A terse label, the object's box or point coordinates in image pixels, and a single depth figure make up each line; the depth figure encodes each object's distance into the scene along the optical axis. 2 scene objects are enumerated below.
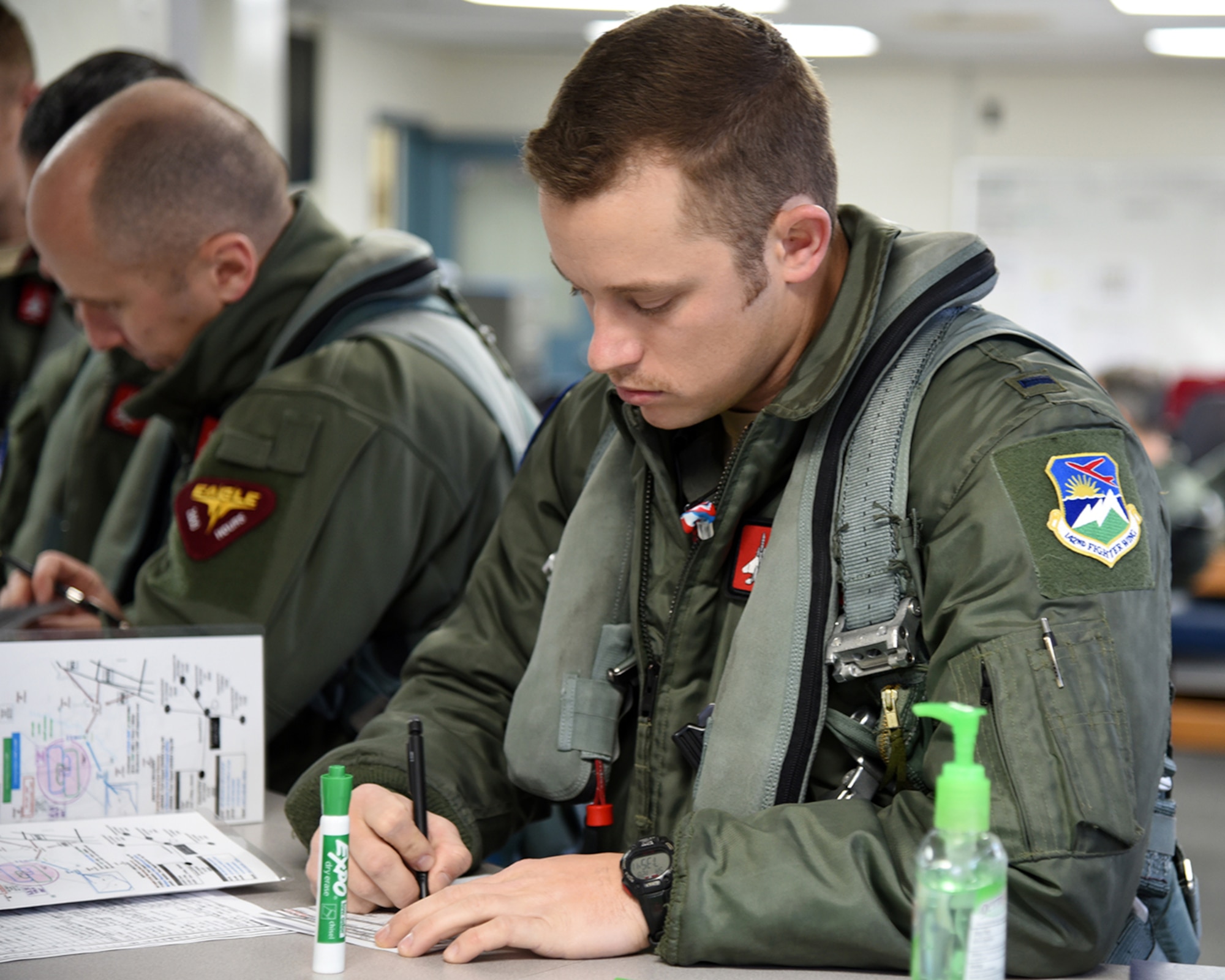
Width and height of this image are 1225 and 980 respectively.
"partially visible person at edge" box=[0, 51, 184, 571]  2.23
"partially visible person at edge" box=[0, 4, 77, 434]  2.84
